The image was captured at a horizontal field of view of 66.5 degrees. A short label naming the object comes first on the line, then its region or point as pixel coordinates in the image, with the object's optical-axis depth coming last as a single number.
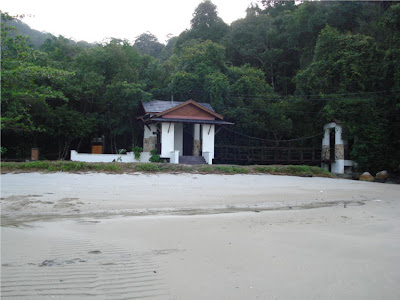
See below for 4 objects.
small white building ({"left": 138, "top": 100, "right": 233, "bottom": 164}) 19.52
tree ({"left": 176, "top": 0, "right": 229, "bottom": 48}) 38.06
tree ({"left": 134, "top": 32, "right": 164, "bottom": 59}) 48.69
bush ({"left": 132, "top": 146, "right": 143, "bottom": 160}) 18.69
